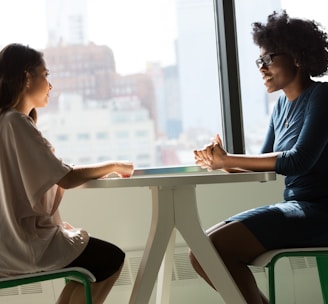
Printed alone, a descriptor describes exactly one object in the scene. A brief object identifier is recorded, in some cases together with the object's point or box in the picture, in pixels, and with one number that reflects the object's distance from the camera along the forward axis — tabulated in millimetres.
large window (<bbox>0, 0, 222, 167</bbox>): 3395
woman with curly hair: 2359
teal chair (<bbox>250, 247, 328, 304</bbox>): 2291
